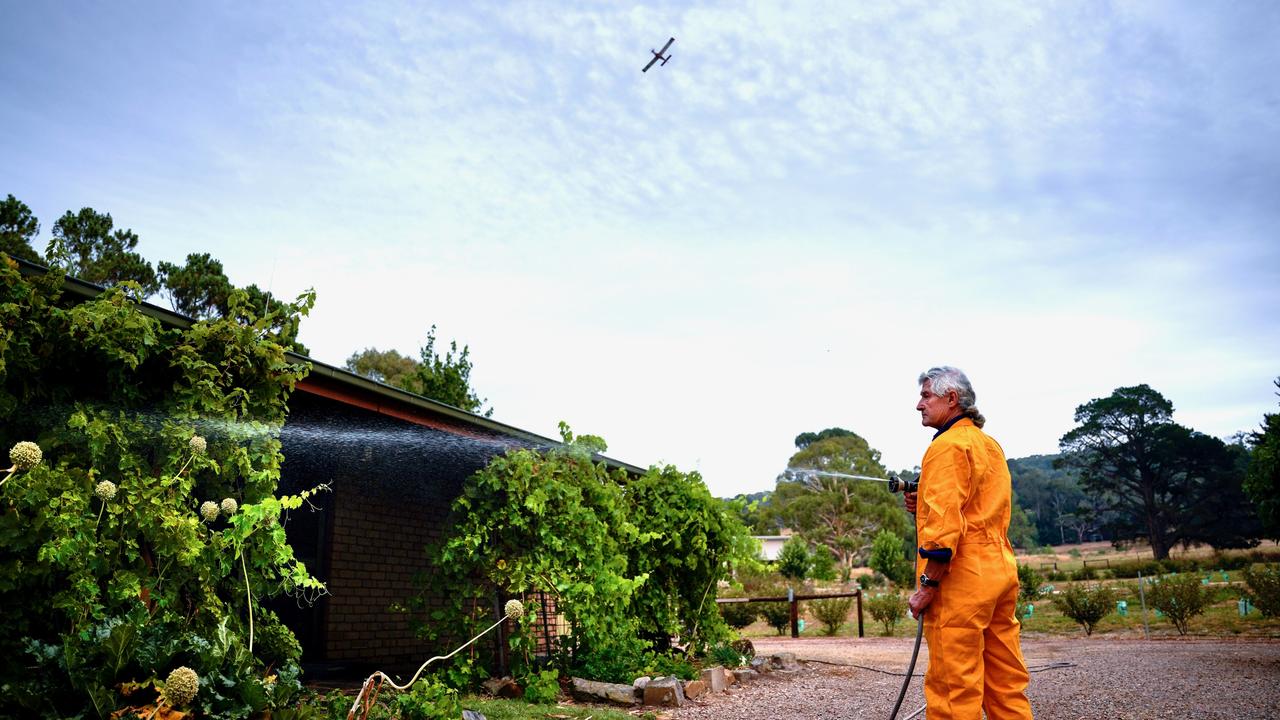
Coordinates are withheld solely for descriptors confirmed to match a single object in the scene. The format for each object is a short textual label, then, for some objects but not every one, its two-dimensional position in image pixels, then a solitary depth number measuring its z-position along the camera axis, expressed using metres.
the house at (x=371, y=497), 8.05
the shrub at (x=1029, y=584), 22.73
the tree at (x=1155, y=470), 48.78
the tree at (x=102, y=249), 22.16
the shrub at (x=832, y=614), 19.36
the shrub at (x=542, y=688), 6.52
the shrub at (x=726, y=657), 9.47
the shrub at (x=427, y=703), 4.79
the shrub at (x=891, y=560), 32.28
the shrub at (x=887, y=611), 18.94
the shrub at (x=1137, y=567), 30.70
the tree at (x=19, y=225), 20.12
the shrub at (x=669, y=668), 7.88
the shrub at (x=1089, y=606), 16.53
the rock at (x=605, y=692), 6.84
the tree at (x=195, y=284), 22.61
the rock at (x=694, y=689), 7.46
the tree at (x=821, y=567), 35.82
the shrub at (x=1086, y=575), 31.88
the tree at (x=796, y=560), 30.98
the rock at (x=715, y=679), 8.14
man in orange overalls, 3.58
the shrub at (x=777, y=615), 20.75
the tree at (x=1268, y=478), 11.25
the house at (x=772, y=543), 52.65
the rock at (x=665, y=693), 6.90
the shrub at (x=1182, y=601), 15.51
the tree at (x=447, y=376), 17.88
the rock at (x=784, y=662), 10.21
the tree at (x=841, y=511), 50.47
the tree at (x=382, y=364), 39.75
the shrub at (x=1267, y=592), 13.98
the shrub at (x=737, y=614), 20.22
